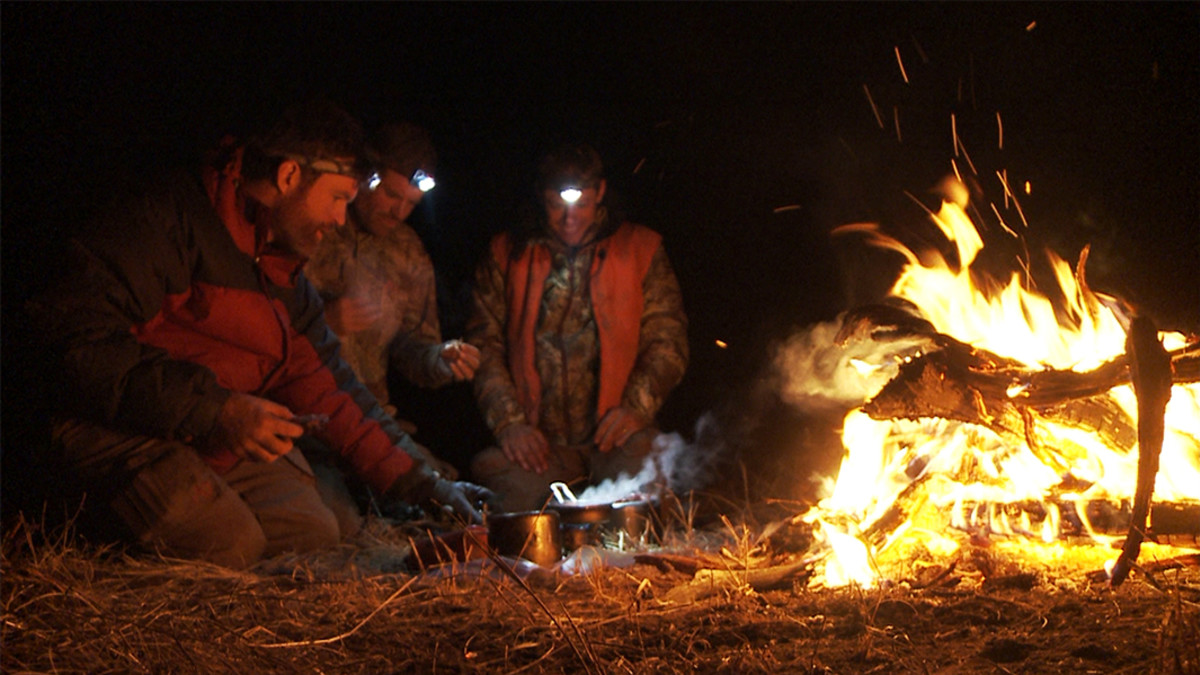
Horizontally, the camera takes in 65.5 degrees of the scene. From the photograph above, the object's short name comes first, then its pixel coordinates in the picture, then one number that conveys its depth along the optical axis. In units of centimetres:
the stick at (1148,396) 296
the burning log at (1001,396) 325
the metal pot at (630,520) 436
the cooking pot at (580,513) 434
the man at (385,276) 571
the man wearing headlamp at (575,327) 602
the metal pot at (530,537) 387
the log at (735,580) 298
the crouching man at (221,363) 371
